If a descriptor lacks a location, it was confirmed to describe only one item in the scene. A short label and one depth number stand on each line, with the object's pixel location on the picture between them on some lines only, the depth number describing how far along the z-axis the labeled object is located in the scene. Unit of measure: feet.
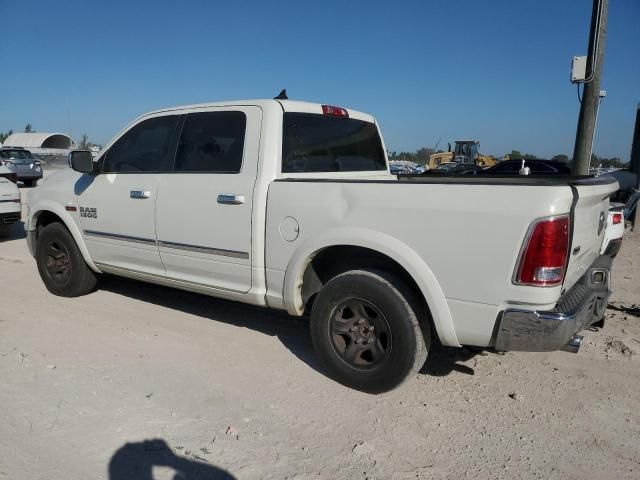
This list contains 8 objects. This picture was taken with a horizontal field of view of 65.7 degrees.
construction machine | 97.67
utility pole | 22.98
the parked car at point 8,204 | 26.45
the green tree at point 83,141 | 210.35
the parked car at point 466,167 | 59.29
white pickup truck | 8.71
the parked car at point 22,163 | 66.41
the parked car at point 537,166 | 45.06
